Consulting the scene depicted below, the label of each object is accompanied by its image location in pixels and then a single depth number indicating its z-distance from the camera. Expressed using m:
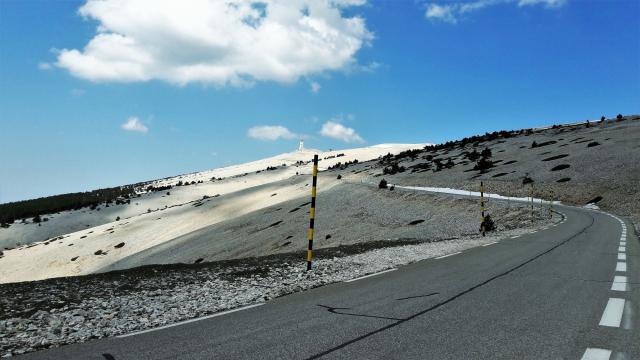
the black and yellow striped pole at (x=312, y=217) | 11.56
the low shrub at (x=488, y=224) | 26.50
